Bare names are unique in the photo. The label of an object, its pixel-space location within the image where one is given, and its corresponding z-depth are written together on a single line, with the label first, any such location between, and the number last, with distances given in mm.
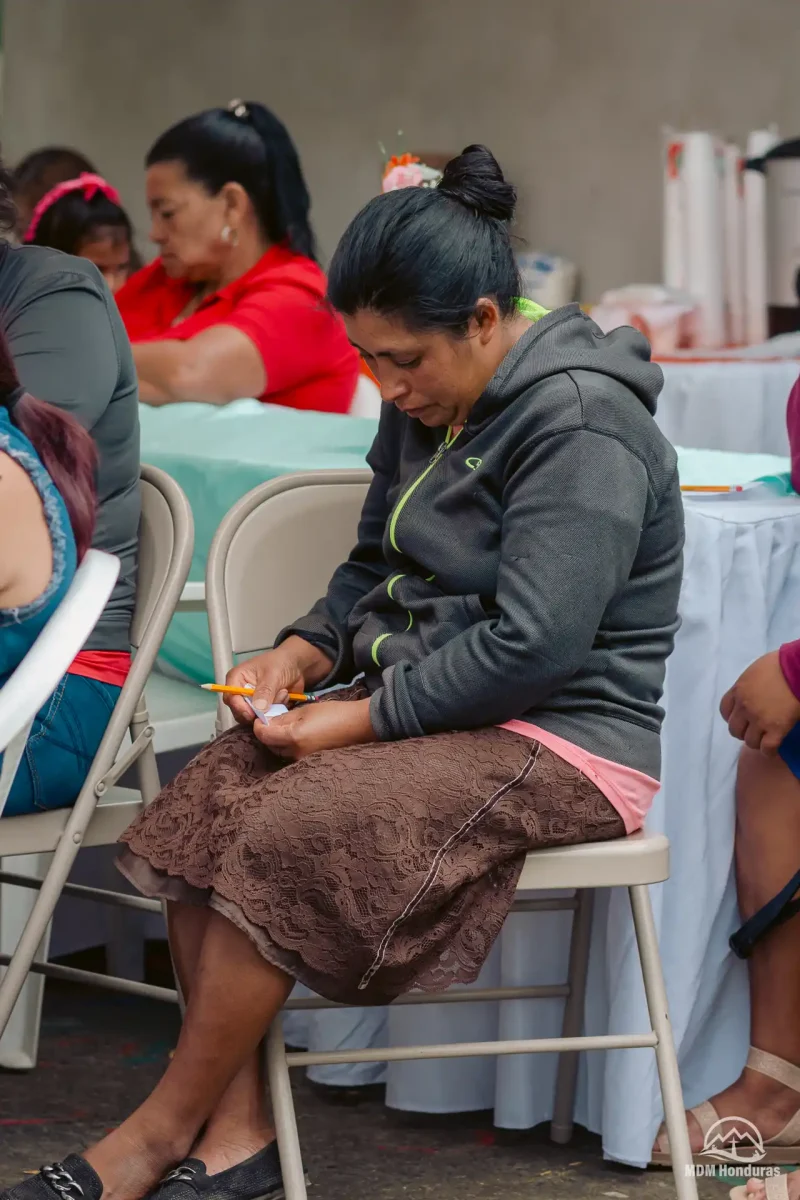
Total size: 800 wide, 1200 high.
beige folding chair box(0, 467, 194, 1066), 5263
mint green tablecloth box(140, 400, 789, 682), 5832
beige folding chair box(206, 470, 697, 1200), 5147
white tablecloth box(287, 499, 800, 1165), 5430
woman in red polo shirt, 6592
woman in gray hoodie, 5054
